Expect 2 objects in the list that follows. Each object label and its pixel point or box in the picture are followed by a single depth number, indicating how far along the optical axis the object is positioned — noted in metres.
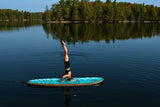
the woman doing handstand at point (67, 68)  14.95
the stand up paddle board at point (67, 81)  14.58
